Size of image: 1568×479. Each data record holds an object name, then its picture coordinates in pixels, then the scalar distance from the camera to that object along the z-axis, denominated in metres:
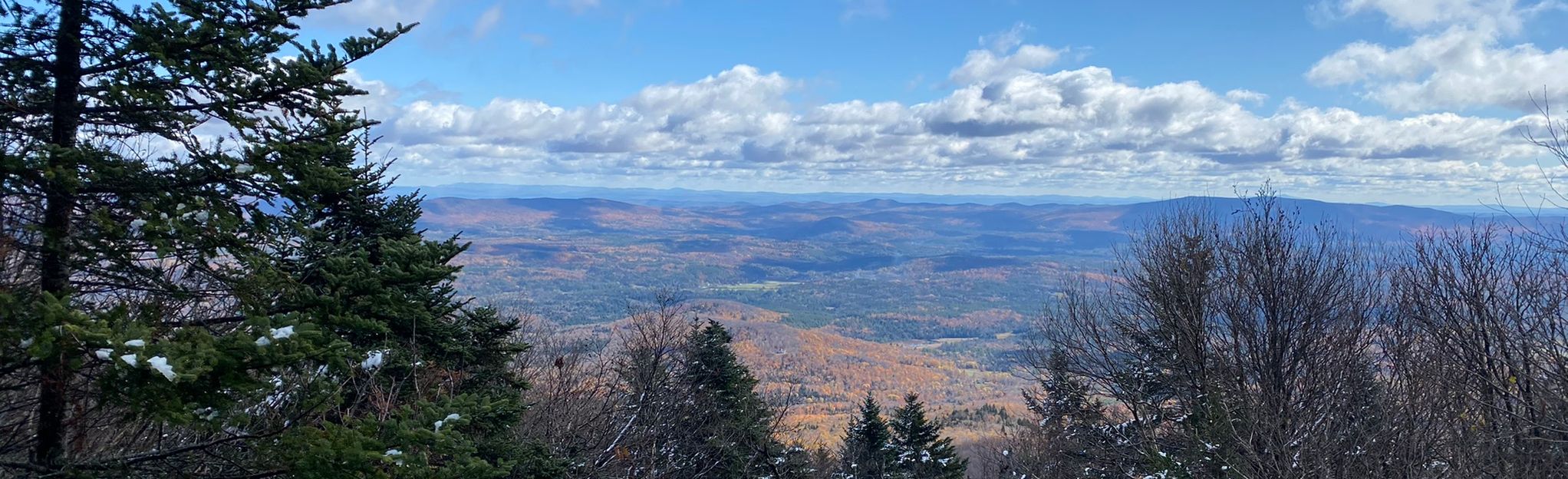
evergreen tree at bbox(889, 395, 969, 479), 23.55
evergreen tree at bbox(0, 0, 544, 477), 4.00
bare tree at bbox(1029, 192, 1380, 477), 10.76
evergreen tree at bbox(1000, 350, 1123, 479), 14.29
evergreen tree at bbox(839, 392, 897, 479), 23.62
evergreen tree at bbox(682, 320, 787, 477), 18.48
